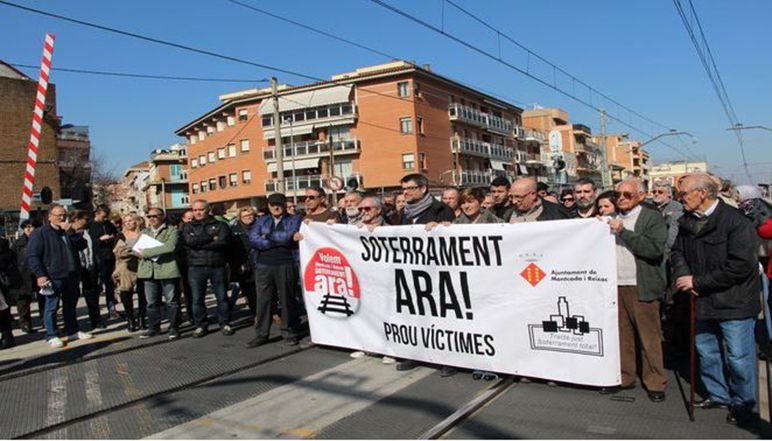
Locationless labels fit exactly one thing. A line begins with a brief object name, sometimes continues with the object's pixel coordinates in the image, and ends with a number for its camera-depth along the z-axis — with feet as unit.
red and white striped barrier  28.96
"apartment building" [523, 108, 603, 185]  309.01
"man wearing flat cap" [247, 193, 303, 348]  24.93
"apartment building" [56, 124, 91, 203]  163.04
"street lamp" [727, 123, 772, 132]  142.61
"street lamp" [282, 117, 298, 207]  191.62
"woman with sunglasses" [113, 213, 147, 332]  29.73
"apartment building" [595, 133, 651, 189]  409.08
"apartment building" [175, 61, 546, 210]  181.78
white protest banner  16.84
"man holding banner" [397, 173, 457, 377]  21.90
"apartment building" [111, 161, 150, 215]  305.73
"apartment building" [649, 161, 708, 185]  376.89
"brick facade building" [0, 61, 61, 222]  121.19
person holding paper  27.30
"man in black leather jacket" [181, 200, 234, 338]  26.99
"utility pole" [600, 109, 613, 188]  134.31
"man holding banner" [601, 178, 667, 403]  16.34
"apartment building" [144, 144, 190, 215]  289.33
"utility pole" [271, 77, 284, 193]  77.45
